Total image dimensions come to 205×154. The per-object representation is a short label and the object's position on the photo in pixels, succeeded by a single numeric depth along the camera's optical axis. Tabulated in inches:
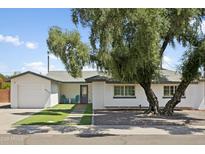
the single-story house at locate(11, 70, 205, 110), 569.1
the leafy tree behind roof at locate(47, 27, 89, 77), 474.1
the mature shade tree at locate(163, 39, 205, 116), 406.5
